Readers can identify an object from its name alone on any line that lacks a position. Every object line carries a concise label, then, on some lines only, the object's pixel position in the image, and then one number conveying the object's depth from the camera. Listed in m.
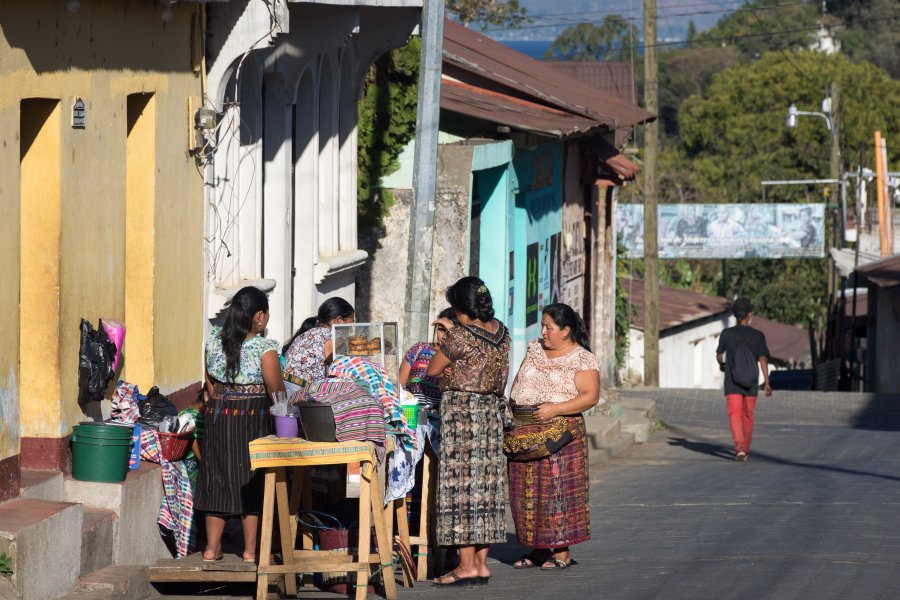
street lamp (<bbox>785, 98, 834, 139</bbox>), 81.81
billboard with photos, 78.25
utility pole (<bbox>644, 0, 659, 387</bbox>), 49.53
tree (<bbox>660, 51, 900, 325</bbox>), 104.06
